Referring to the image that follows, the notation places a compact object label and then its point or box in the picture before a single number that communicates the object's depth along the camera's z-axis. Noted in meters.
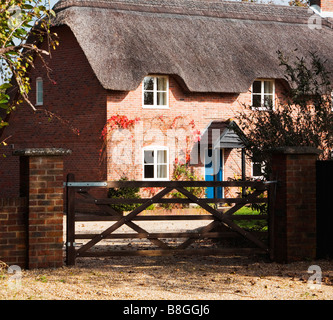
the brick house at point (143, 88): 24.59
